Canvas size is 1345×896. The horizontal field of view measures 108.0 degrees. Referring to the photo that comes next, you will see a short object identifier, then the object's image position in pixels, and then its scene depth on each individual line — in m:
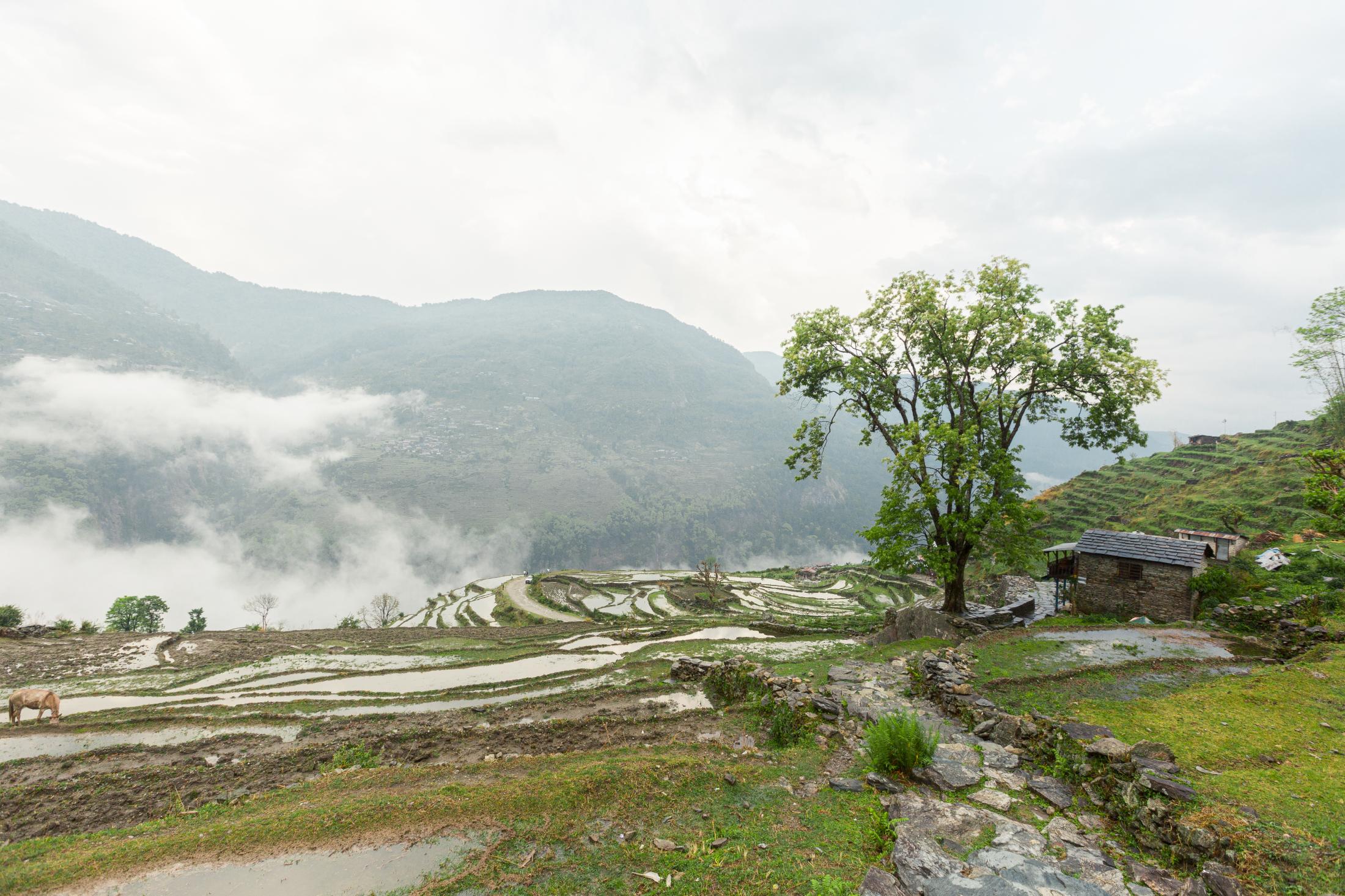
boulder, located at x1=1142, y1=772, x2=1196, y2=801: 7.87
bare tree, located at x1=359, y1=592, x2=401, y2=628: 76.81
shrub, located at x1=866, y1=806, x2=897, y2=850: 7.97
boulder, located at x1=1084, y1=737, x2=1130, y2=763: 9.12
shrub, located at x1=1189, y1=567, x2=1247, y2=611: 22.20
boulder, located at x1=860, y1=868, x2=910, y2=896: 6.79
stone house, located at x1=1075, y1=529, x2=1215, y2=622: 22.53
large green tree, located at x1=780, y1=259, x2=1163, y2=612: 19.48
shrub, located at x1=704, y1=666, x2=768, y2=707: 17.64
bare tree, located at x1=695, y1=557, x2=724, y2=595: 65.03
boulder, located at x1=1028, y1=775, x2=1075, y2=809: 8.95
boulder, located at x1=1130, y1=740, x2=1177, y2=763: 9.06
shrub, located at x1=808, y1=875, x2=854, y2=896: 6.74
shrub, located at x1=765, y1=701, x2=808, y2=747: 13.12
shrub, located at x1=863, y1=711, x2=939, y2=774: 10.14
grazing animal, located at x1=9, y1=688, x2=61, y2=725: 18.38
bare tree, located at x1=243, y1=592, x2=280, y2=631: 84.71
